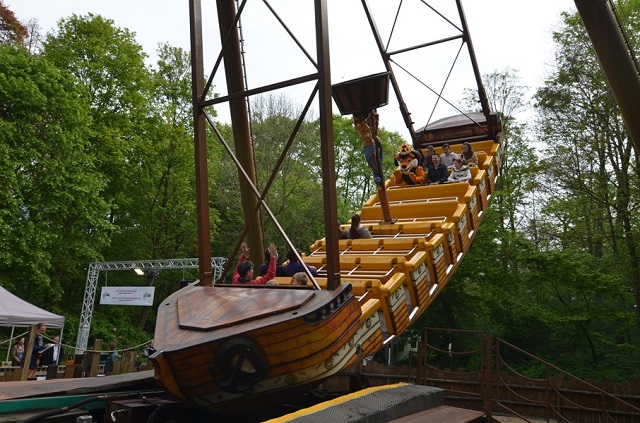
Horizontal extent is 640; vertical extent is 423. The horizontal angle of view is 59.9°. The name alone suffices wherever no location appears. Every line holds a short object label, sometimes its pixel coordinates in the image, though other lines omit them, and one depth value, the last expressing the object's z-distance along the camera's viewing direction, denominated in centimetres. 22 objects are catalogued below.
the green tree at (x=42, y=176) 1714
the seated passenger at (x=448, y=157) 1016
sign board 1767
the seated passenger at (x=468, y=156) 1011
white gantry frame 1769
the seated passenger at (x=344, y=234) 772
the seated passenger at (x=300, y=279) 470
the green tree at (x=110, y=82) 2186
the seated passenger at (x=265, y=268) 607
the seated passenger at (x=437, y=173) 977
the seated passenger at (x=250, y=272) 535
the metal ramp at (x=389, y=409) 296
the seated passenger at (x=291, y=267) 607
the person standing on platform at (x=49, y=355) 1018
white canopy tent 1080
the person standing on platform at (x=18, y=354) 946
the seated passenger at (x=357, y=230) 743
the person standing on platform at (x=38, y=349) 937
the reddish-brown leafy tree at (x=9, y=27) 2462
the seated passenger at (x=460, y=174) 944
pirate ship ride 339
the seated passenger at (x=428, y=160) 1020
